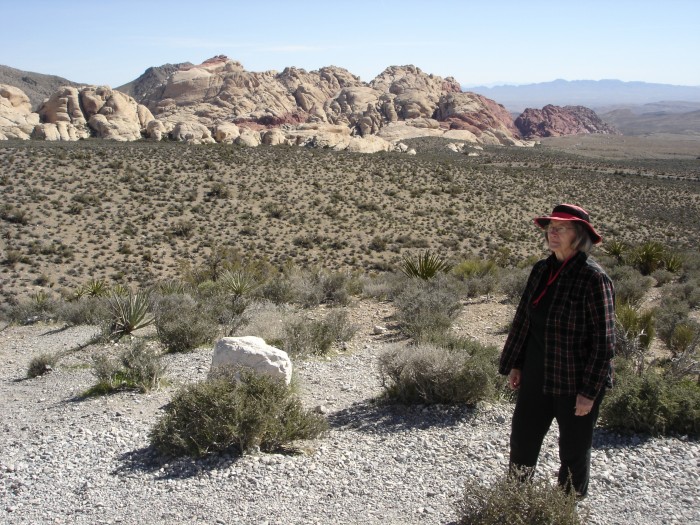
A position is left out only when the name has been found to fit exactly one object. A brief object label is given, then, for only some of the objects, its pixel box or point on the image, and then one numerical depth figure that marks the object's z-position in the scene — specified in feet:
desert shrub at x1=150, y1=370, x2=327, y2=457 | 15.53
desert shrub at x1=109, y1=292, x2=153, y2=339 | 32.63
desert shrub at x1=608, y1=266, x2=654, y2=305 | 37.96
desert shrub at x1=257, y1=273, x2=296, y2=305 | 39.14
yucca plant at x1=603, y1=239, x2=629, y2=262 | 57.88
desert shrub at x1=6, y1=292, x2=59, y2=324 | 42.02
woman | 10.94
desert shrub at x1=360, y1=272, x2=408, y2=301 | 40.24
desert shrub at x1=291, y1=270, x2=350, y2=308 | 38.93
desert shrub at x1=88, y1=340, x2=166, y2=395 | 22.00
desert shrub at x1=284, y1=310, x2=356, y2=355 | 26.45
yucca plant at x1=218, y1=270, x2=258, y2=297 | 38.50
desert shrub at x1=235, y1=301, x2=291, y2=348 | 28.25
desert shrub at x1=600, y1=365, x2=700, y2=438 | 16.25
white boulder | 19.75
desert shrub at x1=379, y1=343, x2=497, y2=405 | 18.62
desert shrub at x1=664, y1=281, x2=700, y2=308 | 37.96
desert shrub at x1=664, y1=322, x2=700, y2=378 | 19.54
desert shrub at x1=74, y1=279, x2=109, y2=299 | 50.84
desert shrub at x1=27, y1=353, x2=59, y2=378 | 26.12
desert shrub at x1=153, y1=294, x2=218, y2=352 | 28.17
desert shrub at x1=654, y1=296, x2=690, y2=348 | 29.09
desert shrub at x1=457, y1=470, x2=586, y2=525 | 10.46
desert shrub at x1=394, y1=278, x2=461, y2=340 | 28.04
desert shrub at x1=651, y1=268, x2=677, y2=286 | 47.53
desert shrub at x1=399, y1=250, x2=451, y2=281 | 45.75
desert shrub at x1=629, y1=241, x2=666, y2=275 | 52.65
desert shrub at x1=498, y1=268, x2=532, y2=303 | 37.63
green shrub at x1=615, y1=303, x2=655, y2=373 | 25.92
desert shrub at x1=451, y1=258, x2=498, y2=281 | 48.42
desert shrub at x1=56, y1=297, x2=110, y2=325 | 36.65
